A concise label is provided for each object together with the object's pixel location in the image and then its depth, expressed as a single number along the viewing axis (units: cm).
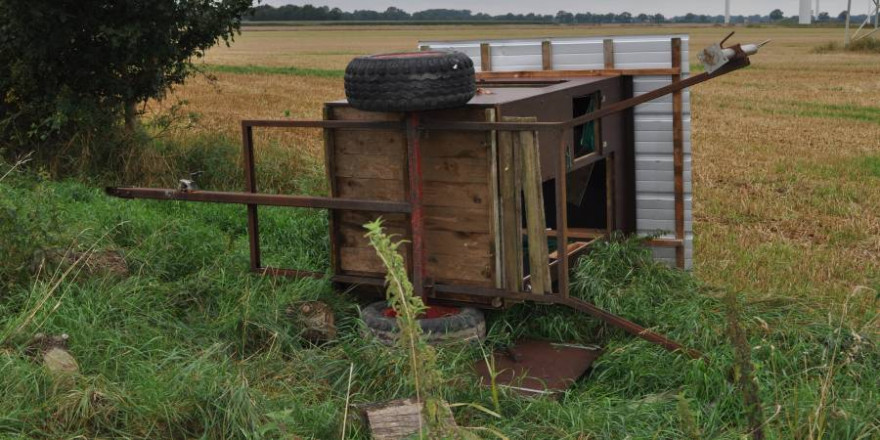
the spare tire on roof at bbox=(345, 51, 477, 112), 579
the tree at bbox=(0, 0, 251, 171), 999
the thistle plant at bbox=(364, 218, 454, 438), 351
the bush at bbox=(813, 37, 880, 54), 4062
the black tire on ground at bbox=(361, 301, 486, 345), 588
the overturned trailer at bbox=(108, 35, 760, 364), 584
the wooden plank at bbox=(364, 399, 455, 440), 438
